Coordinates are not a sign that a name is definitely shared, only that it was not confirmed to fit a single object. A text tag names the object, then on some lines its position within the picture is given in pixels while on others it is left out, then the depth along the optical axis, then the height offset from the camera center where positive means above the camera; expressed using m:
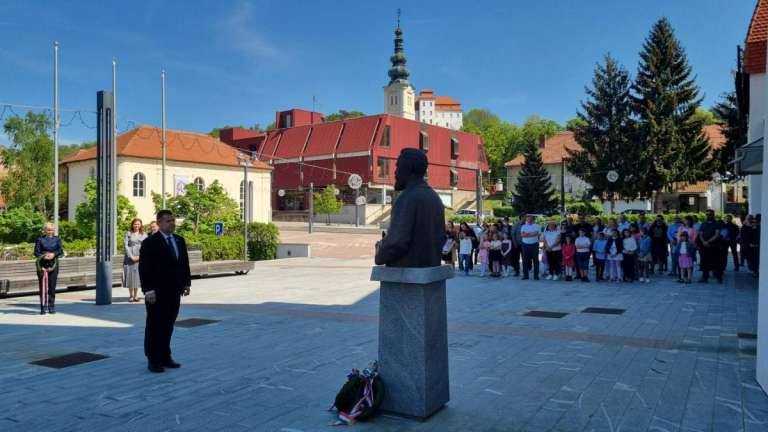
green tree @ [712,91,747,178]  34.62 +5.87
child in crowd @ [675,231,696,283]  15.12 -0.90
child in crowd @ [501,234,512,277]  17.33 -0.80
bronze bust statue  4.90 -0.02
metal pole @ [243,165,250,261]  22.39 +0.01
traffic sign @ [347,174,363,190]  49.34 +4.08
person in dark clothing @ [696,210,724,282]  14.95 -0.66
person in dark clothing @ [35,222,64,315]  10.22 -0.53
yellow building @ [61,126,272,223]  45.03 +5.16
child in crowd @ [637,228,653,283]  15.62 -0.84
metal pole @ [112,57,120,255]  12.11 +1.47
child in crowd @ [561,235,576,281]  15.94 -0.91
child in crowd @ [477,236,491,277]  17.62 -0.86
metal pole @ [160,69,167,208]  31.38 +7.34
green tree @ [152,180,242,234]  27.94 +1.11
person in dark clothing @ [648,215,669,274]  16.28 -0.52
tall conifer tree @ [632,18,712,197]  41.09 +7.57
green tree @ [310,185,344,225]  58.69 +2.70
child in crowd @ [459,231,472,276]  18.28 -0.79
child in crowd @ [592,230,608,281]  15.73 -0.80
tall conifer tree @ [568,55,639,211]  42.66 +6.63
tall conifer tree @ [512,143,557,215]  50.06 +3.41
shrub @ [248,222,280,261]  27.98 -0.63
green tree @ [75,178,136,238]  25.12 +0.88
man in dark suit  6.46 -0.66
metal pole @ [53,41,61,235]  24.50 +4.75
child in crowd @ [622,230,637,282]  15.44 -0.86
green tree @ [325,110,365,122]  124.29 +24.97
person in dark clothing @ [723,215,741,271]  15.50 -0.34
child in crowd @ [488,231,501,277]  17.29 -0.86
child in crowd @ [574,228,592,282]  15.67 -0.79
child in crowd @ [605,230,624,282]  15.55 -0.80
